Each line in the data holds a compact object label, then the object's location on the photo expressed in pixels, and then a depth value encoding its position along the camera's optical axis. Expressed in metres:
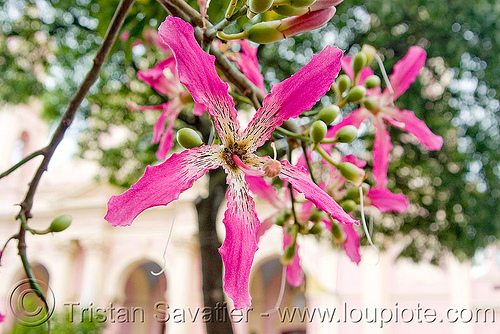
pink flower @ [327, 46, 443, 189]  0.72
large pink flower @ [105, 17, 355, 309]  0.40
